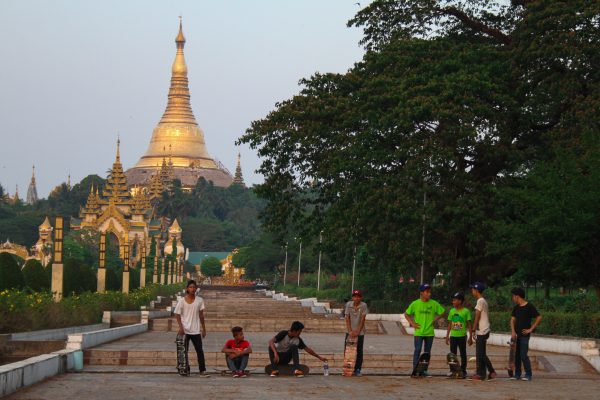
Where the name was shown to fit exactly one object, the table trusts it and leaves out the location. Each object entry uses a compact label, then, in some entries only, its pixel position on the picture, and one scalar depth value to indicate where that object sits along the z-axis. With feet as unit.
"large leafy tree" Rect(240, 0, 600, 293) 108.27
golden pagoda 593.42
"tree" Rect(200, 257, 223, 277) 492.91
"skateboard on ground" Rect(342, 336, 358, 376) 59.21
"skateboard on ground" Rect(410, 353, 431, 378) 57.88
